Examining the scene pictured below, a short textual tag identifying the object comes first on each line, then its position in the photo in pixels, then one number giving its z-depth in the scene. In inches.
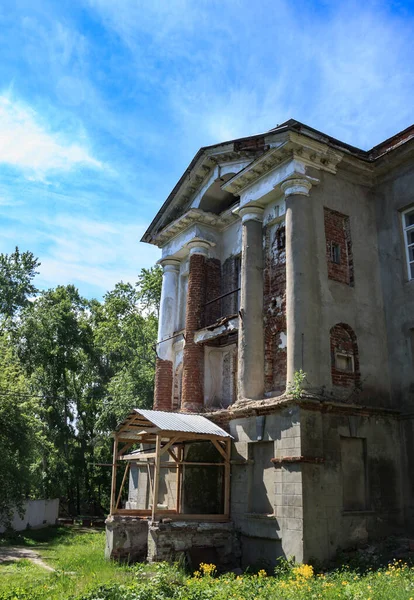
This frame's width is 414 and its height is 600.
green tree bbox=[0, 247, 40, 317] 1567.4
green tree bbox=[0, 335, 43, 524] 852.2
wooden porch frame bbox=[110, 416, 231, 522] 539.2
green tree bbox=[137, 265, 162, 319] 1330.0
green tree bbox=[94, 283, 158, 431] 1242.0
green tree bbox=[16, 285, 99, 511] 1390.3
